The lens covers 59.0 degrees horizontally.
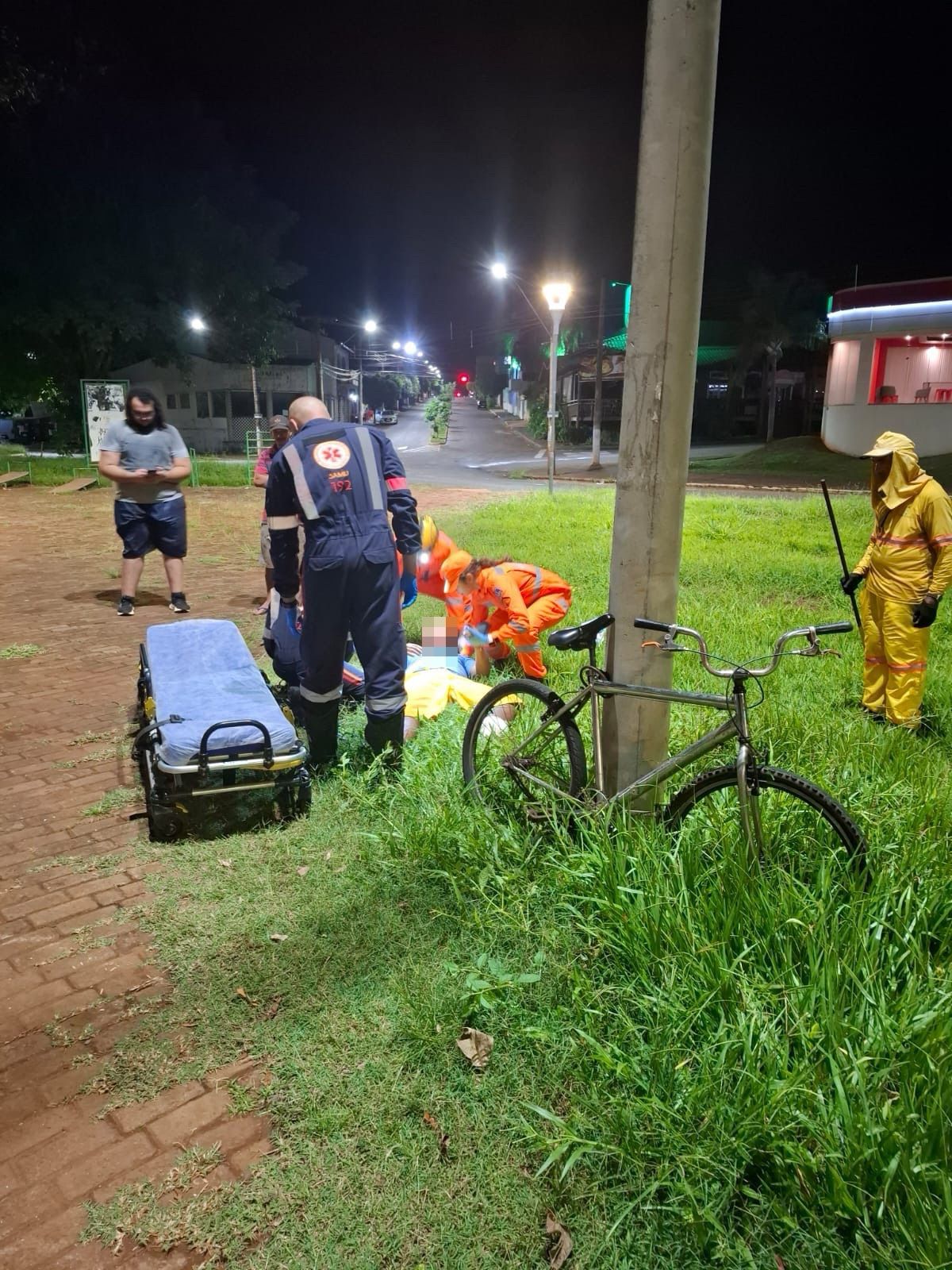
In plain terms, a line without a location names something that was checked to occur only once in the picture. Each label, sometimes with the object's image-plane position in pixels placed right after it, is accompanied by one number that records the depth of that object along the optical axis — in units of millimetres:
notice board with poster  21156
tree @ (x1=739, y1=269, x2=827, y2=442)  40531
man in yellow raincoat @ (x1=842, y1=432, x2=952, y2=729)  4945
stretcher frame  3797
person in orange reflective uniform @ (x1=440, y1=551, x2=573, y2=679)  5246
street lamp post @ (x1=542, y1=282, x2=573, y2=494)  18016
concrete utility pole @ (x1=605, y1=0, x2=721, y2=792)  2871
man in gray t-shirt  7742
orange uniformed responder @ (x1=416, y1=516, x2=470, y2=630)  5879
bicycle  2822
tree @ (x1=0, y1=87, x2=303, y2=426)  28922
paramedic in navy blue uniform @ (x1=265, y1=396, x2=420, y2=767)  4051
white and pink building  28859
